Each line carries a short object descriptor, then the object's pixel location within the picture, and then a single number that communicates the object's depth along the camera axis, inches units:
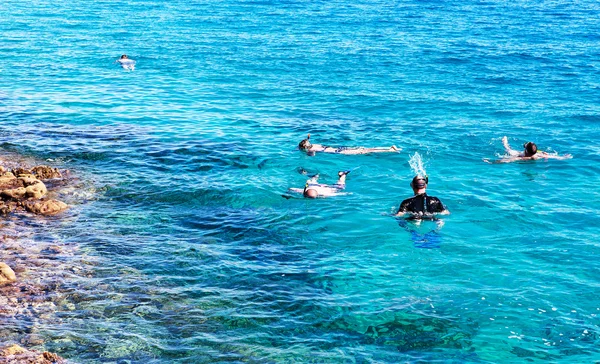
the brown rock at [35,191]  904.3
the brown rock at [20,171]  968.3
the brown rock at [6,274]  683.4
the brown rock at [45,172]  1002.7
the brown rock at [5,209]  867.4
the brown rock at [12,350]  550.9
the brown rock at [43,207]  872.3
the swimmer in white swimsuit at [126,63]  1754.4
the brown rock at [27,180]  931.3
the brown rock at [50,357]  553.8
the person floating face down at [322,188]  939.3
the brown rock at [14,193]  895.1
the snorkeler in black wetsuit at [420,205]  826.8
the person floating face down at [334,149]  1109.7
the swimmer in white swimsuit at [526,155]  1053.2
